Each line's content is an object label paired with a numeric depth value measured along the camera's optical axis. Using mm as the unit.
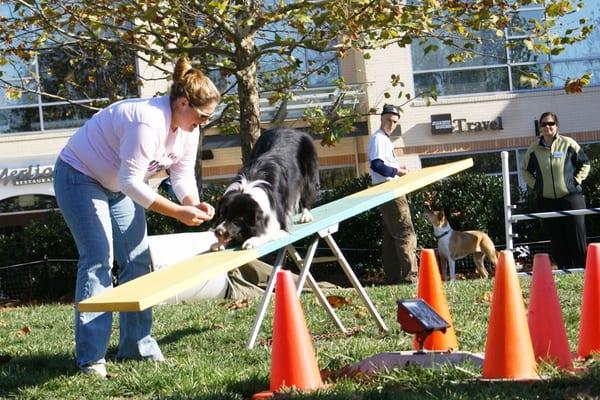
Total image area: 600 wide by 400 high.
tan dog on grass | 11156
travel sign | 19922
